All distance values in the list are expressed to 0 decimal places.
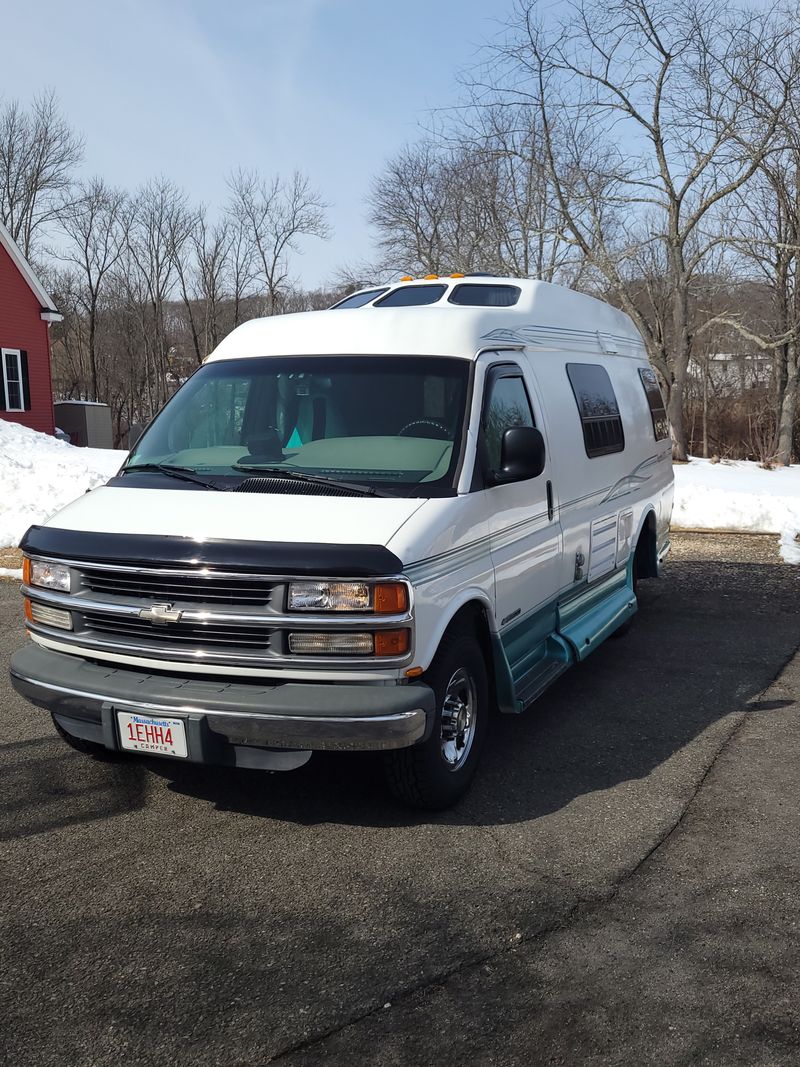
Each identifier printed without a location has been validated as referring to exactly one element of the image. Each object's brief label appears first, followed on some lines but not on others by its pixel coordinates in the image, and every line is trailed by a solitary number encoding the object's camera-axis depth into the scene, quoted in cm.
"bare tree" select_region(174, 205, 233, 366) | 6009
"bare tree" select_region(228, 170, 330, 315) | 5750
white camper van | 383
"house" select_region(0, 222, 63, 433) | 2842
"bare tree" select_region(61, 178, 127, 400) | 5756
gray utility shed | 3578
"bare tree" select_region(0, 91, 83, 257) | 5366
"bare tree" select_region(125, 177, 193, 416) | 5962
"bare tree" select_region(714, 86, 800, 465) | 2278
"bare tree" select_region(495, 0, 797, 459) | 2170
